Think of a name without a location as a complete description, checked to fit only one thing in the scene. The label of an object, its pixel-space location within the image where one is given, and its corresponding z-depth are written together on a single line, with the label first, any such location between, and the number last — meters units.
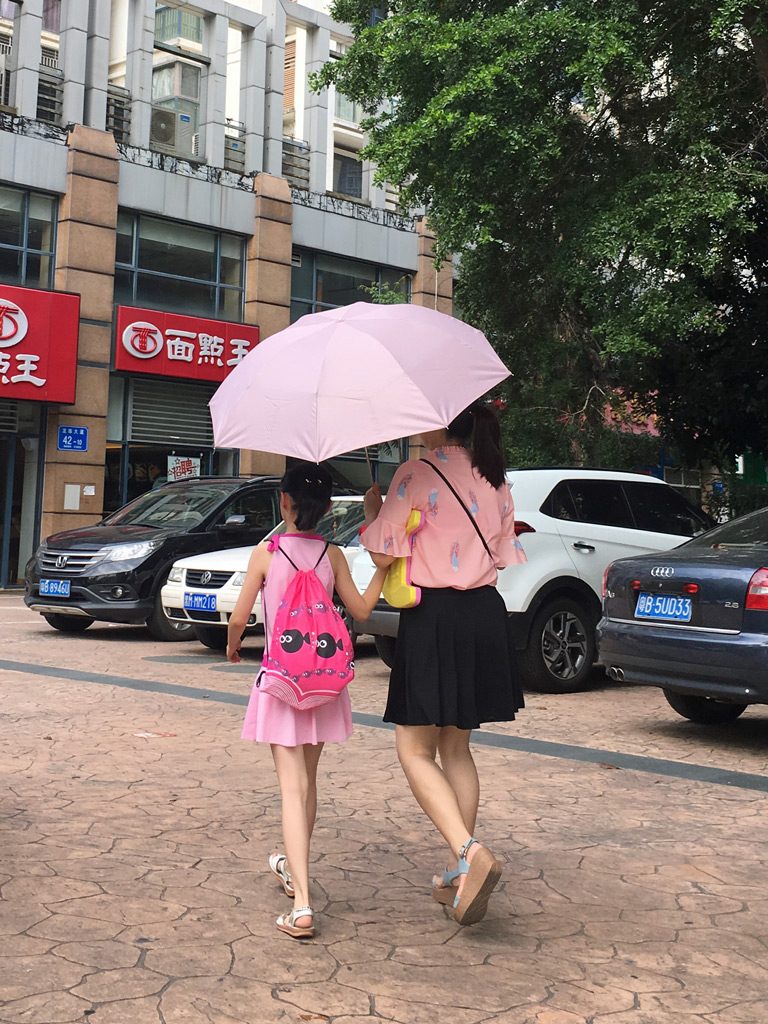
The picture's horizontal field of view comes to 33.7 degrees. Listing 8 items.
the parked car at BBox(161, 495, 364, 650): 11.82
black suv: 13.44
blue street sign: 22.78
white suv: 9.62
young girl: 4.15
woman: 4.17
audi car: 7.06
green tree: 13.13
